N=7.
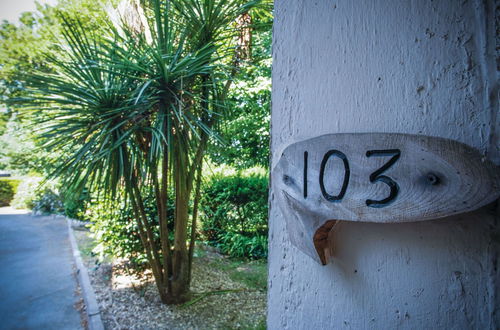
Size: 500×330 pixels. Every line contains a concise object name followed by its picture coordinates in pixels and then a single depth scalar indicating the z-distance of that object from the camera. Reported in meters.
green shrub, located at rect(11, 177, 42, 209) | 11.27
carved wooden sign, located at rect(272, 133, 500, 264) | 0.63
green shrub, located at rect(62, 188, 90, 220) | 8.41
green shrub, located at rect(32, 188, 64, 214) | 10.22
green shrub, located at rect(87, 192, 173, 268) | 4.12
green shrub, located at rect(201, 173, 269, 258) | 5.78
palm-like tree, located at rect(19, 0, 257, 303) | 2.64
